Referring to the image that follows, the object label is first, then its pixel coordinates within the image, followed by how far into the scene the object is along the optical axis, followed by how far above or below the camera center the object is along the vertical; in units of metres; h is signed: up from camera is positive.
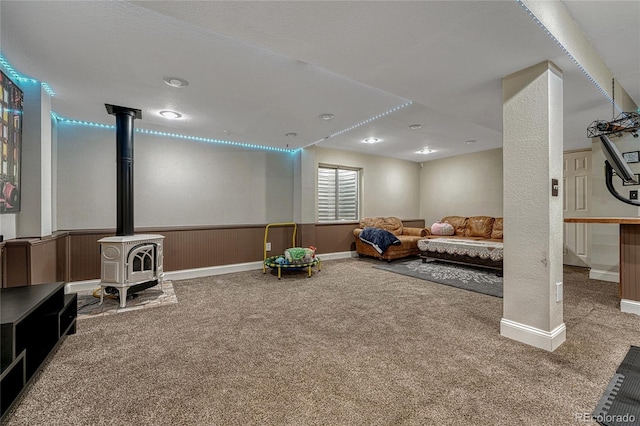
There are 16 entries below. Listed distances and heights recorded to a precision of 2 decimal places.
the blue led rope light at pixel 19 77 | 2.37 +1.29
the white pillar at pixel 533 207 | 2.08 +0.04
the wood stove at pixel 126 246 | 3.12 -0.41
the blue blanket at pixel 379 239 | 5.55 -0.54
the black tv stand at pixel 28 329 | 1.46 -0.83
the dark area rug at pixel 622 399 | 1.38 -1.04
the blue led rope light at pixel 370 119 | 3.38 +1.31
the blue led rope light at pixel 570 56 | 1.60 +1.15
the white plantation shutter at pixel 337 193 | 6.27 +0.45
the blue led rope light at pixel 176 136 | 3.84 +1.28
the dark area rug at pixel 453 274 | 3.81 -1.02
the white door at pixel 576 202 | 5.04 +0.19
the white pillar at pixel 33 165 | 2.72 +0.48
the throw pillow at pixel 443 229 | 6.25 -0.39
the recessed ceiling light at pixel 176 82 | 2.64 +1.28
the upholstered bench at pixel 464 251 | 4.43 -0.68
